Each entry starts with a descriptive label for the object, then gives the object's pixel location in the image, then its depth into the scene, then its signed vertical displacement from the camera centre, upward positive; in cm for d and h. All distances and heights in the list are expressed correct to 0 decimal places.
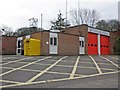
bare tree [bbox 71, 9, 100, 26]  2825 +855
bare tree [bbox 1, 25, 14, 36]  2631 +439
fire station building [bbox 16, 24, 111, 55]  1234 +59
